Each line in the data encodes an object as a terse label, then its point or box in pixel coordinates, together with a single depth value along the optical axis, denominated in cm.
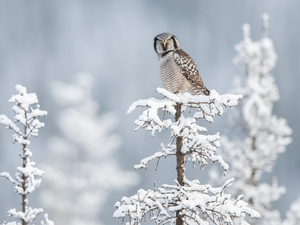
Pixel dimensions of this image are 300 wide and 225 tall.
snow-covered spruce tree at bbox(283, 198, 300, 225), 2191
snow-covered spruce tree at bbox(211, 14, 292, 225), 2284
